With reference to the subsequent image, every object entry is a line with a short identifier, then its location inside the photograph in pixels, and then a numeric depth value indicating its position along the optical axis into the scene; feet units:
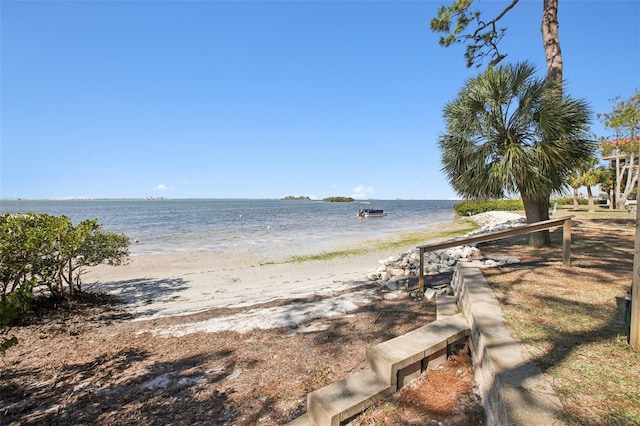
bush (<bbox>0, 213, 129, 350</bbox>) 15.35
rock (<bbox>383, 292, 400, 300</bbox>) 17.63
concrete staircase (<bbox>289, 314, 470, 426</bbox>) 7.74
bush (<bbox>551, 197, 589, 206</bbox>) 111.96
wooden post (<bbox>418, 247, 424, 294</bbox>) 17.07
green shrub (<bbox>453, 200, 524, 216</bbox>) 103.94
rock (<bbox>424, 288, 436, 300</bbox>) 16.42
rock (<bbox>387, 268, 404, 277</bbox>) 23.04
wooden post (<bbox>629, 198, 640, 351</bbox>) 7.84
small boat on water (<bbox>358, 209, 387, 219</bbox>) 127.42
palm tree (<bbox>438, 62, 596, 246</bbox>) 22.33
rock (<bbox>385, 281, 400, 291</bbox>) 19.56
